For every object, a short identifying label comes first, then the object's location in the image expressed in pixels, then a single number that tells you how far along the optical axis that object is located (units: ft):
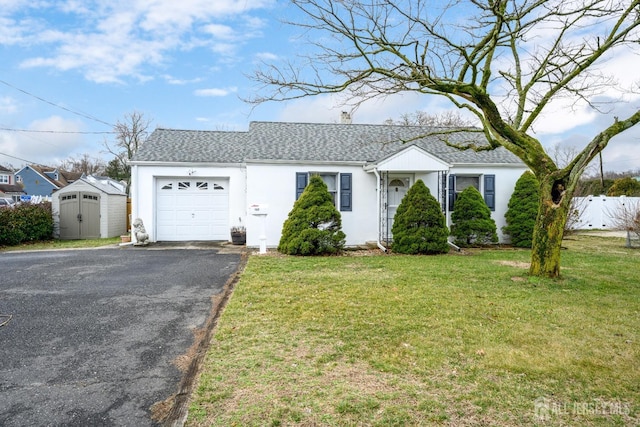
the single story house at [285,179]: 39.01
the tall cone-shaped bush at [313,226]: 33.42
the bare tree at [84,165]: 148.25
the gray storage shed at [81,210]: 46.62
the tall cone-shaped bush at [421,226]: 34.40
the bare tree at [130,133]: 98.84
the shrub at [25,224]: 40.72
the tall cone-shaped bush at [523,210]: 39.78
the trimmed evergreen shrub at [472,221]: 38.91
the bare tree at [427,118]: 81.56
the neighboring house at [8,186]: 146.92
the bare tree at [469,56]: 22.72
